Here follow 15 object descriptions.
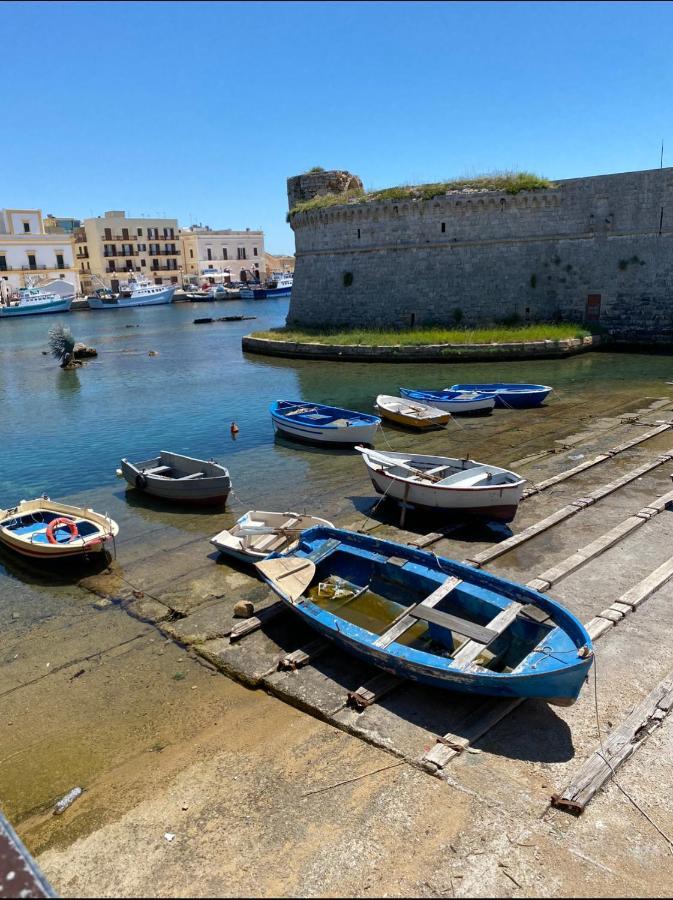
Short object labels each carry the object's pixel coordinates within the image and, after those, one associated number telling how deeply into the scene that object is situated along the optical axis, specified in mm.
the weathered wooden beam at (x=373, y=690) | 5168
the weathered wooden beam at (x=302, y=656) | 5785
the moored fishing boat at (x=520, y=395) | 16734
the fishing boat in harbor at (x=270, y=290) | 72688
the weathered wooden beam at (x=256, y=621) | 6413
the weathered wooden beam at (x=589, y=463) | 10297
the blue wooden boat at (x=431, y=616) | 4793
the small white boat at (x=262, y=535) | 8117
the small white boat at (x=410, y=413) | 15203
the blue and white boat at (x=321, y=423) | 13727
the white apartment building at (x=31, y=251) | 69125
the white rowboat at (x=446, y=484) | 8688
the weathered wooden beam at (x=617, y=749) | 4004
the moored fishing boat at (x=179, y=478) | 10672
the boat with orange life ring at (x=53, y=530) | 8539
